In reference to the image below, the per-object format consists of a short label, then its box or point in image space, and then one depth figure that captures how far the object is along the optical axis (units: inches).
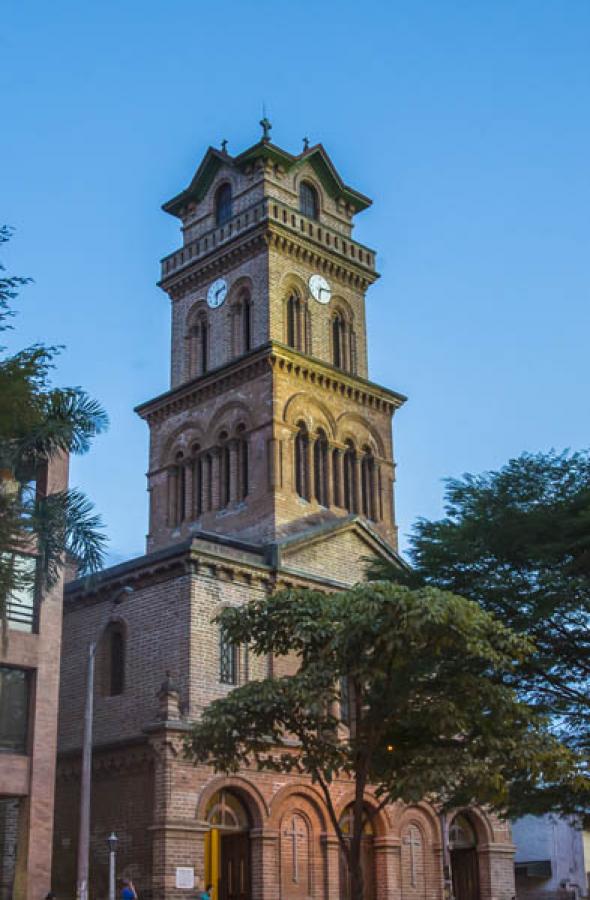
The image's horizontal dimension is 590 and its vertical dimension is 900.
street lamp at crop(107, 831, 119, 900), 1082.2
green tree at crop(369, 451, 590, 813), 1159.6
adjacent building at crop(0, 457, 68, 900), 1176.8
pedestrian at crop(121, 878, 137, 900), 1181.7
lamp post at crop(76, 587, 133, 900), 1028.5
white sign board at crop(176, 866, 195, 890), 1238.3
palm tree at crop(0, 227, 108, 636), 904.9
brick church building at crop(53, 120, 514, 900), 1330.0
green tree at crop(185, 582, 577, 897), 890.1
